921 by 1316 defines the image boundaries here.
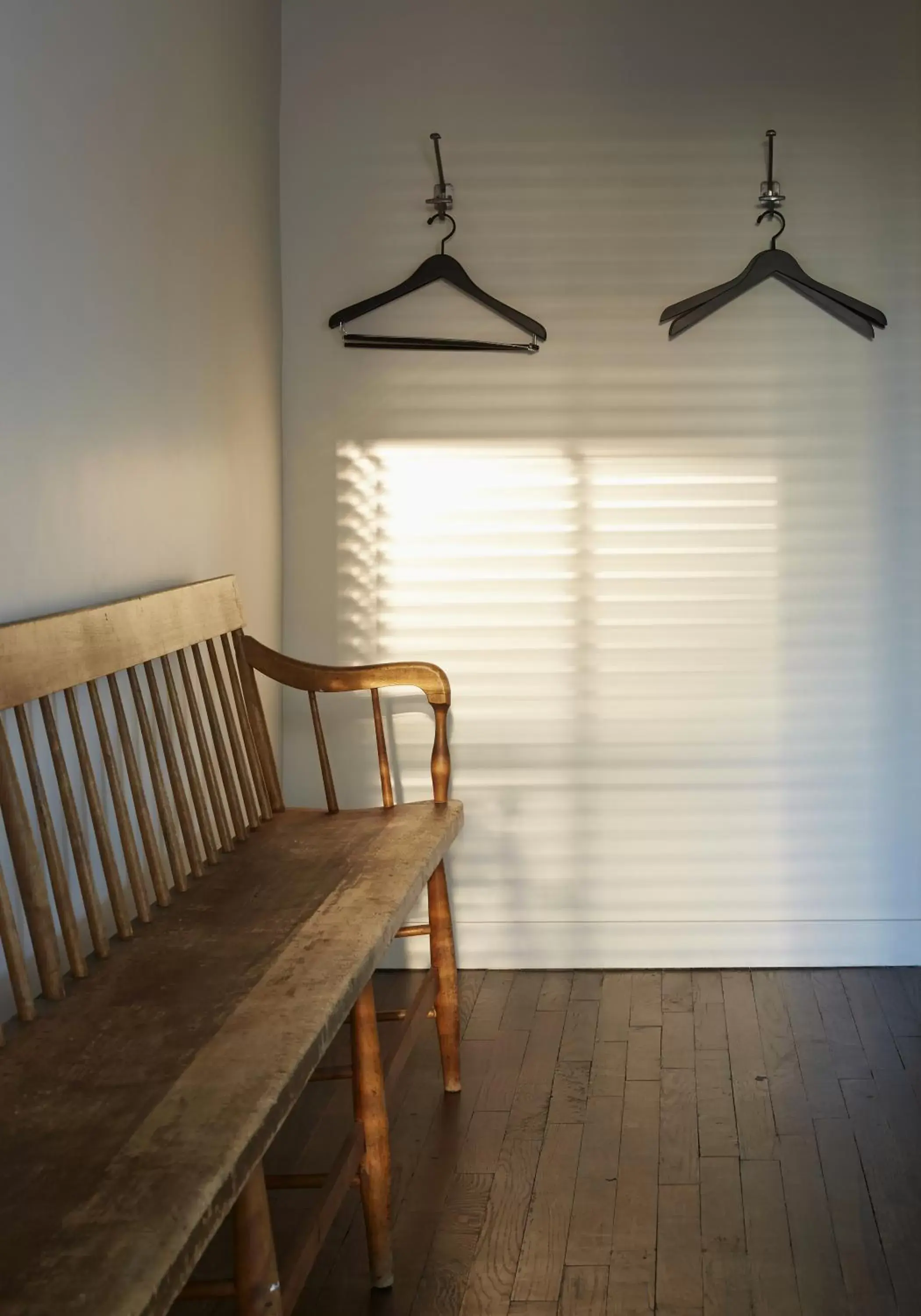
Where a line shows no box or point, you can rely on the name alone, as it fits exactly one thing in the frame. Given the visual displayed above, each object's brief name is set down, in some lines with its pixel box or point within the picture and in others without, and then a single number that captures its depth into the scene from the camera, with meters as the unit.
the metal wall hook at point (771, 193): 3.38
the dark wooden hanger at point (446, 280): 3.42
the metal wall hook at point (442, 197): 3.43
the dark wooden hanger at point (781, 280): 3.37
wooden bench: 1.19
